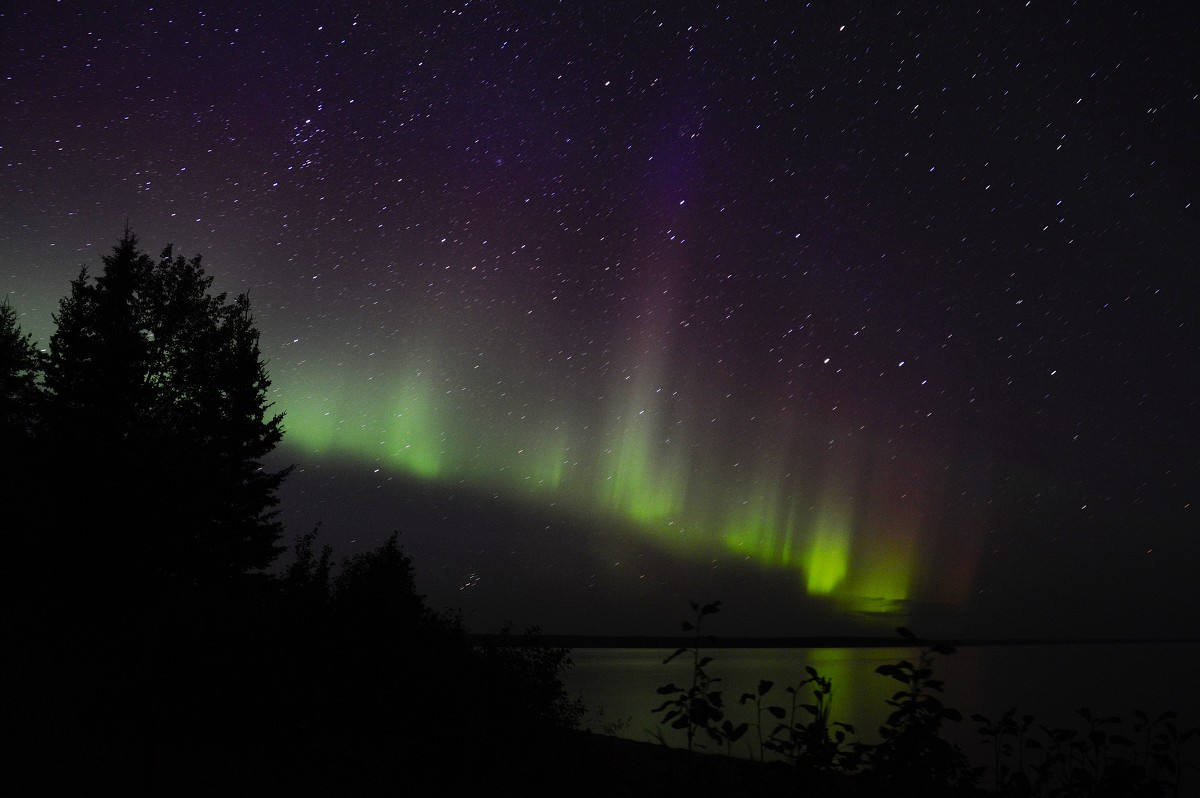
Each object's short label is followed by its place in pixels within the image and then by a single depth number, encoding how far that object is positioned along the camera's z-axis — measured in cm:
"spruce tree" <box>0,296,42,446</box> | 2491
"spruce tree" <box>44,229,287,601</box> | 2205
